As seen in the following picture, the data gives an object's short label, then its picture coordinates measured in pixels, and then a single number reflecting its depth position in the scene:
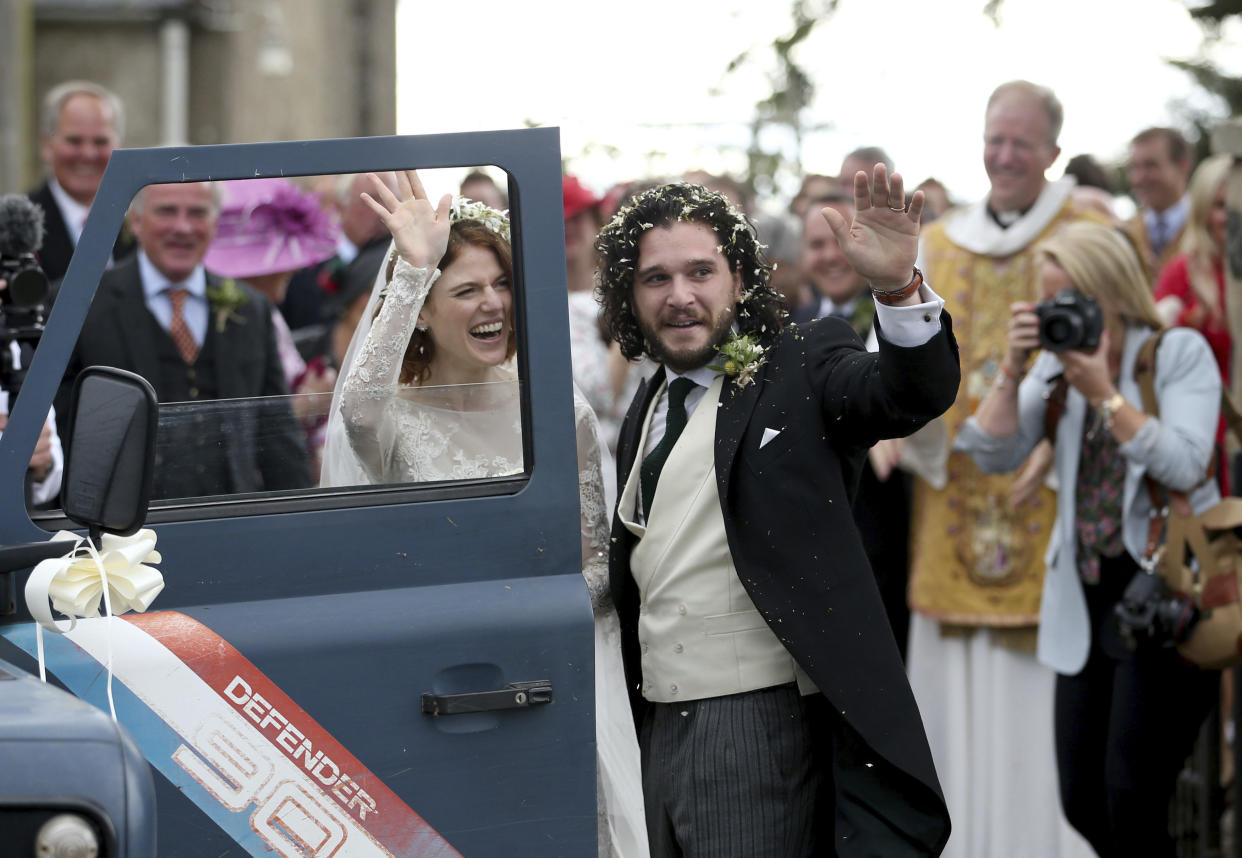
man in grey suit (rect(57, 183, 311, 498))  2.60
